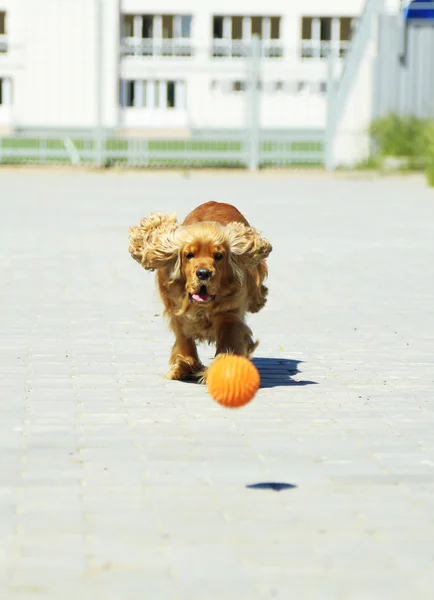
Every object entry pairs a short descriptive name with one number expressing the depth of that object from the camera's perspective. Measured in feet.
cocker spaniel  23.86
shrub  115.55
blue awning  119.44
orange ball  19.88
